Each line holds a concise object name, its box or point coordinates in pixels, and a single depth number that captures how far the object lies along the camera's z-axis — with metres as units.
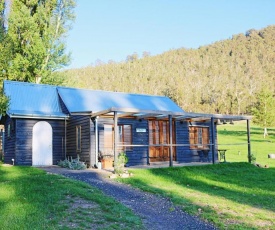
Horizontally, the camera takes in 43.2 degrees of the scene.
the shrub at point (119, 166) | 13.66
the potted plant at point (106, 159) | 16.52
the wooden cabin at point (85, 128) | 17.69
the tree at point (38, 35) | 27.95
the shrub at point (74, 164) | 16.34
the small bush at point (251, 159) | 19.81
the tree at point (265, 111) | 44.34
